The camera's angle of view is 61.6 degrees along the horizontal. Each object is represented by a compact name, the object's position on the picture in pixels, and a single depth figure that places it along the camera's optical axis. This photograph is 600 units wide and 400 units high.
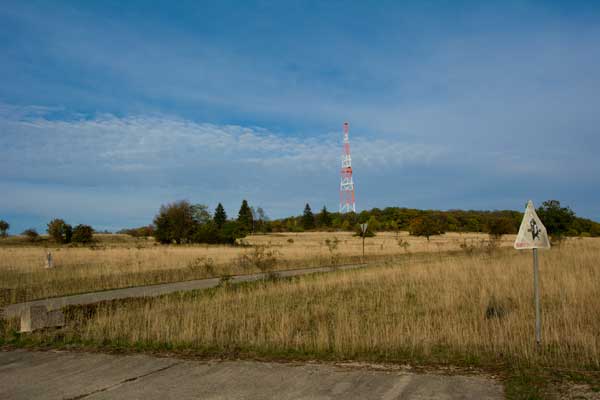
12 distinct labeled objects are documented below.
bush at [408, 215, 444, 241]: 67.44
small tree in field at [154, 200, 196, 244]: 72.81
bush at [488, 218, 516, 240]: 48.62
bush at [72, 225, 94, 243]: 70.06
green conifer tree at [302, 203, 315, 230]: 143.20
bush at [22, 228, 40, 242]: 83.44
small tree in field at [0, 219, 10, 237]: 97.25
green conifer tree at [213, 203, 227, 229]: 116.79
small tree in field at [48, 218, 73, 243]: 72.94
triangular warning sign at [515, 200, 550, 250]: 8.53
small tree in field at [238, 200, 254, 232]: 128.38
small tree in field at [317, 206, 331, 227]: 144.19
